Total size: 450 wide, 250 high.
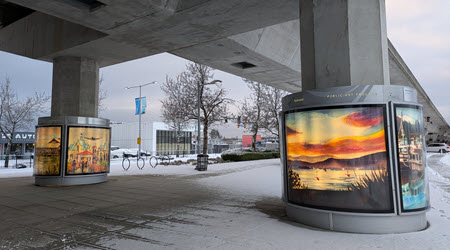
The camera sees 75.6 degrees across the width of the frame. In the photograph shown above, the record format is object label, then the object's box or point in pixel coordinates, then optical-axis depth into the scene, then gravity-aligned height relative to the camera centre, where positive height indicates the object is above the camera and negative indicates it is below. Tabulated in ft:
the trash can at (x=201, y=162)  61.05 -3.49
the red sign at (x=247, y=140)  121.60 +2.14
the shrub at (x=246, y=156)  89.35 -3.47
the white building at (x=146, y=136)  195.62 +7.17
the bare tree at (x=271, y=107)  108.49 +14.20
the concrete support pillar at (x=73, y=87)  43.11 +8.94
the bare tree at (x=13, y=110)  72.66 +9.63
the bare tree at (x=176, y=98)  92.02 +16.55
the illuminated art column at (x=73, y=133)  40.22 +1.99
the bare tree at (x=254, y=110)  111.65 +13.65
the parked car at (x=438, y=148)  148.46 -2.46
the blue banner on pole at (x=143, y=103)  105.49 +15.74
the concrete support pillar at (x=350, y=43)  19.52 +6.93
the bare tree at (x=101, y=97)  105.76 +18.03
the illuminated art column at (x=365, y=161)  17.65 -1.06
